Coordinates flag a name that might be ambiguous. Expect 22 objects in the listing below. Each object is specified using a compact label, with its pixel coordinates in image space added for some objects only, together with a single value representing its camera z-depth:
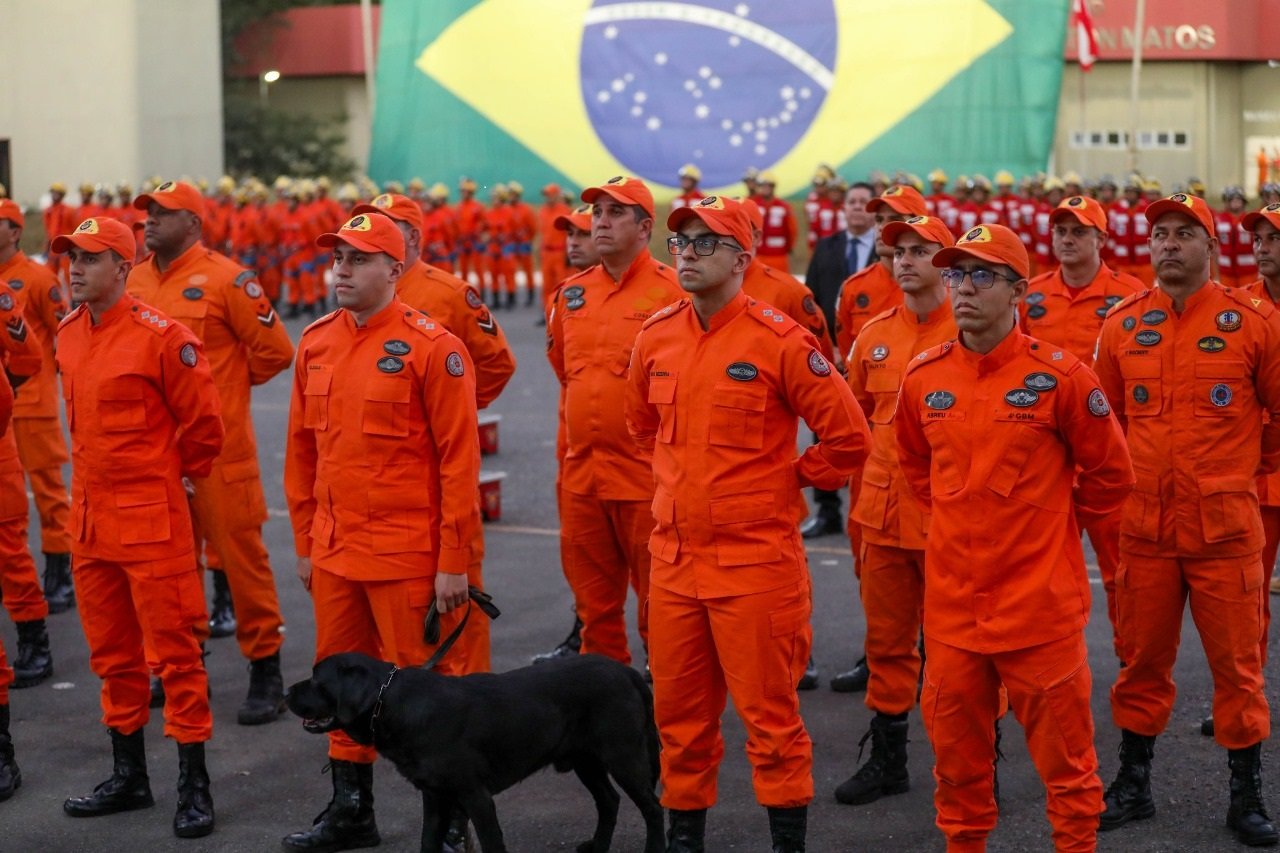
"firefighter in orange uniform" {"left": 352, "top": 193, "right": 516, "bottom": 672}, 7.92
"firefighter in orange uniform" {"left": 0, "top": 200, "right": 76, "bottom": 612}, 9.57
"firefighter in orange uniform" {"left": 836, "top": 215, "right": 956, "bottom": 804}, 6.62
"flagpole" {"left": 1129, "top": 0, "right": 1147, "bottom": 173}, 27.55
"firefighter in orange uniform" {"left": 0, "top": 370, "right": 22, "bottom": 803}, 6.83
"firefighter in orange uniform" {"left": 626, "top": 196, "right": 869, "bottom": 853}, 5.52
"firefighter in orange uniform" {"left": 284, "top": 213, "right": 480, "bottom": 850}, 6.04
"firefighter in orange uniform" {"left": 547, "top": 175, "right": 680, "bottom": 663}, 7.32
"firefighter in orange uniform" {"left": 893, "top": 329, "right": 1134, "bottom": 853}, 5.09
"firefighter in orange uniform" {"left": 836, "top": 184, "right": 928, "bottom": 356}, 8.74
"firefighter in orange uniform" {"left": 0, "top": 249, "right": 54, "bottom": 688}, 7.89
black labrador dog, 5.30
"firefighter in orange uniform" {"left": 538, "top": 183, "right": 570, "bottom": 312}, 25.97
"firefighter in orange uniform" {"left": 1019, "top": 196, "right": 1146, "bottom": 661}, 8.04
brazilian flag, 26.33
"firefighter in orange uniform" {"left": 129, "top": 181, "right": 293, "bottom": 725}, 7.77
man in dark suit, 11.38
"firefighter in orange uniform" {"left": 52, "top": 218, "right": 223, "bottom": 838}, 6.37
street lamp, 43.50
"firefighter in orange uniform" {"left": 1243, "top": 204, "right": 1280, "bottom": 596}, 6.75
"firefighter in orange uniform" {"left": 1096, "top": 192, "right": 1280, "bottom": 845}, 6.13
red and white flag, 27.34
